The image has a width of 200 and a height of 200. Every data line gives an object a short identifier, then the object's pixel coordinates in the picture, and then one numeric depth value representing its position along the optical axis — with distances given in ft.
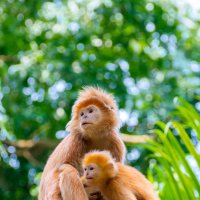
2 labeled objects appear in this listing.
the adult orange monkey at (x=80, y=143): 26.48
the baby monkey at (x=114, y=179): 25.05
